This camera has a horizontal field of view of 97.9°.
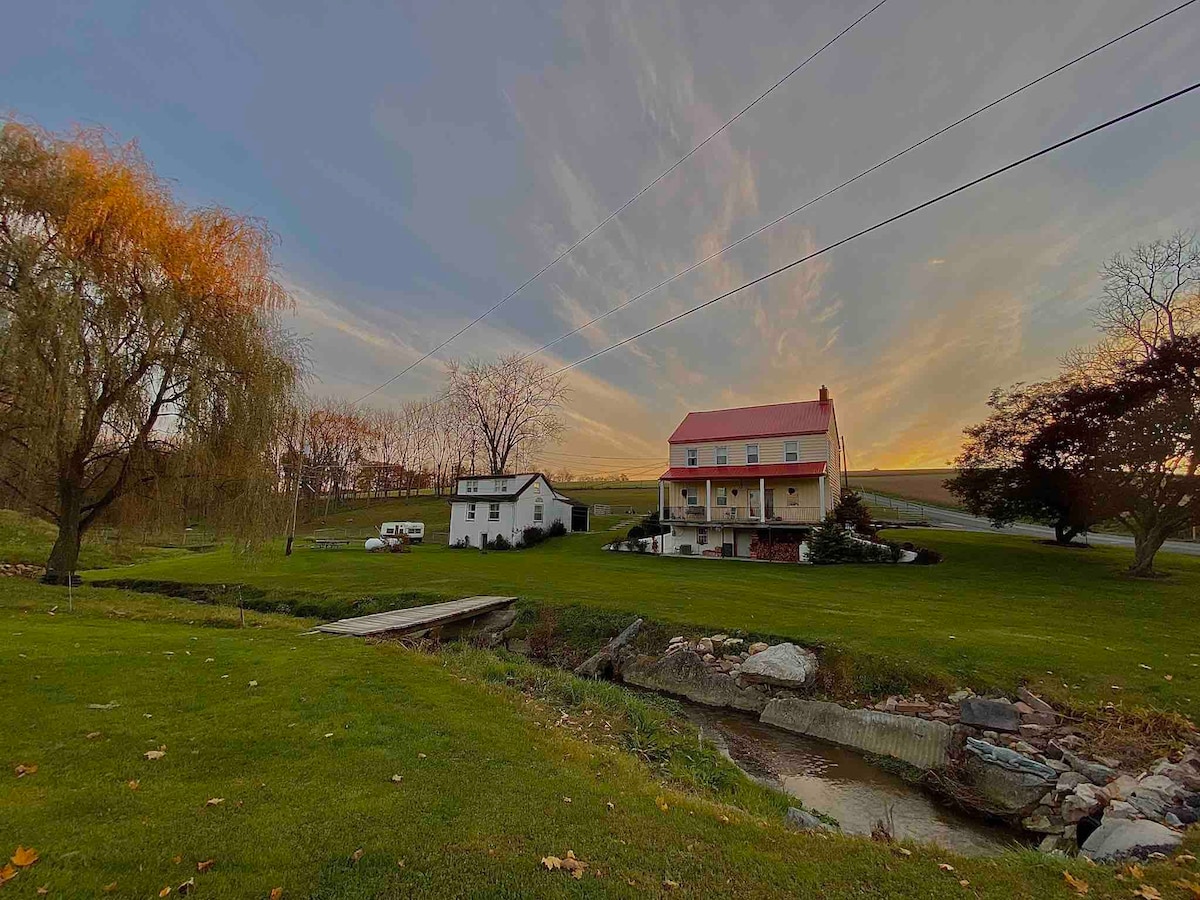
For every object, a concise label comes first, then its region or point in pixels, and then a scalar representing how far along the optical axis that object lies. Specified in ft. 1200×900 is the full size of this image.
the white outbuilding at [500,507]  116.57
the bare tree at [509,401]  162.09
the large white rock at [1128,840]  14.03
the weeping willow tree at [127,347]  38.99
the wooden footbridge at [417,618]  34.86
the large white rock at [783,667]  30.96
